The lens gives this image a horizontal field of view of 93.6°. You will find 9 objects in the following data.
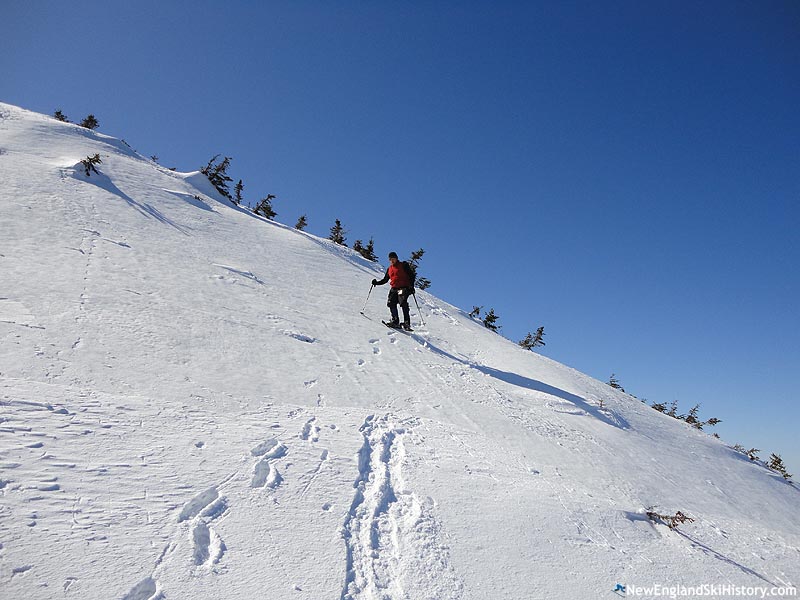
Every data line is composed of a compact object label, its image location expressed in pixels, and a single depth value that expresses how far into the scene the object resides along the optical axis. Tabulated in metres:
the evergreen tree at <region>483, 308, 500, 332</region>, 21.38
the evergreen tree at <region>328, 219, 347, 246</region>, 21.77
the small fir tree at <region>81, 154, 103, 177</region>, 11.16
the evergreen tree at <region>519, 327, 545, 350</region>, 20.98
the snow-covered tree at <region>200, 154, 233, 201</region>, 22.31
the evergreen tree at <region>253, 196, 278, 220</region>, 21.98
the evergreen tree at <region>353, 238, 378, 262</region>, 20.77
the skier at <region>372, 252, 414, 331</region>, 9.71
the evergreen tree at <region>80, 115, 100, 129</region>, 21.14
